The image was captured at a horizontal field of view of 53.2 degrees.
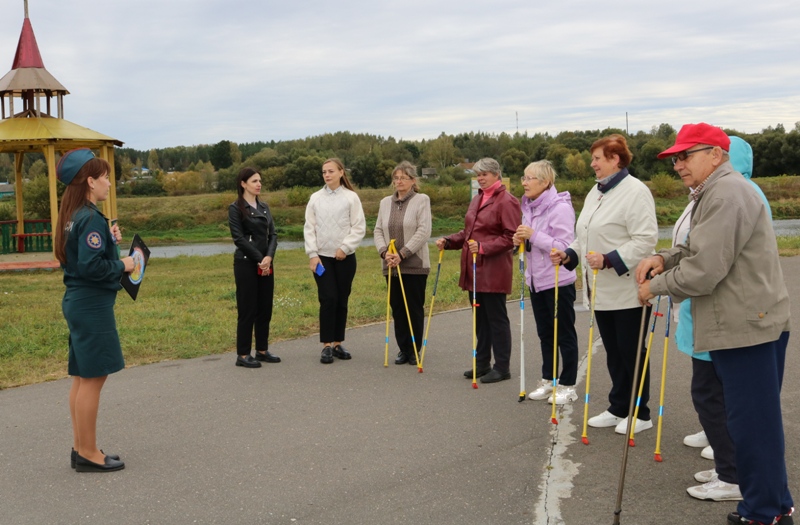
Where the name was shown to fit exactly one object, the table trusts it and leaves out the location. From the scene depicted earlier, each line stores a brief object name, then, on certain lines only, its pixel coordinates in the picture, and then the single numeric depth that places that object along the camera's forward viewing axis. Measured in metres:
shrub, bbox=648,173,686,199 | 51.69
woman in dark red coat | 6.96
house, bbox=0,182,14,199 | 65.73
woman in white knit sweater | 7.96
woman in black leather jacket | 7.77
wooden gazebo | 18.69
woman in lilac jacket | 6.35
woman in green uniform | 4.82
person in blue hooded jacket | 4.38
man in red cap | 3.79
